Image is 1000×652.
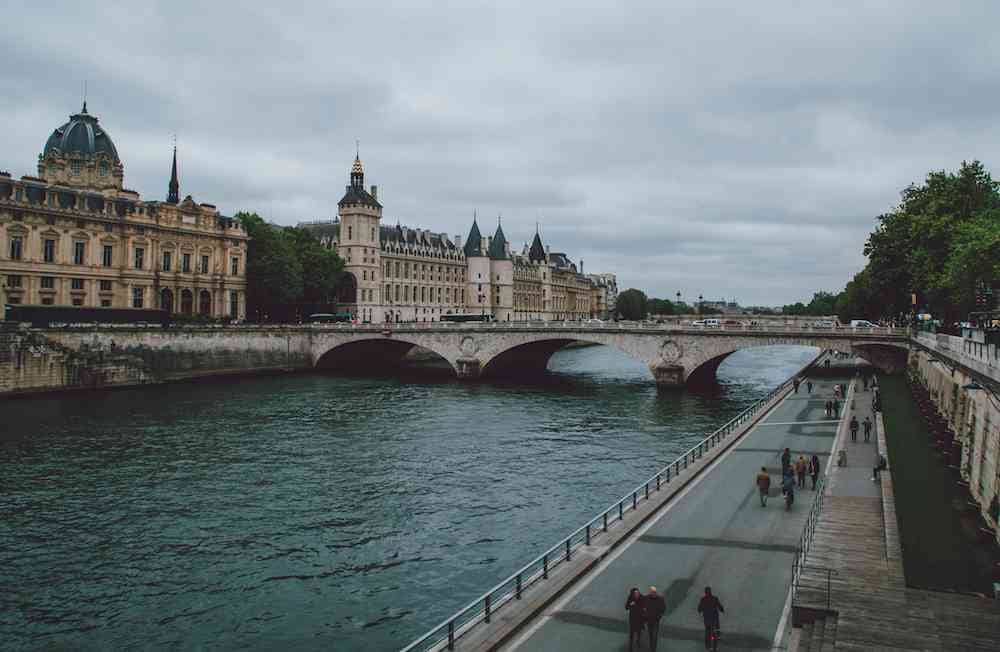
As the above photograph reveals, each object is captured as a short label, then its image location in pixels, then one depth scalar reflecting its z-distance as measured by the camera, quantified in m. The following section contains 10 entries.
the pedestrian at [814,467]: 26.86
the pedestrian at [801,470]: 26.08
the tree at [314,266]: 106.31
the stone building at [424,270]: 123.75
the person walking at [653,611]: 13.49
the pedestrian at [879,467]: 26.22
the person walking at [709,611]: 13.73
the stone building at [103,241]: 75.50
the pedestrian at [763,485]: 23.48
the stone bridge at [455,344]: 64.31
